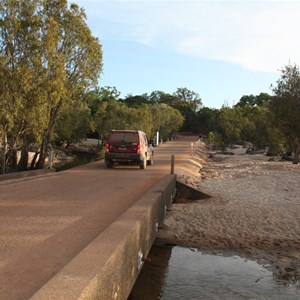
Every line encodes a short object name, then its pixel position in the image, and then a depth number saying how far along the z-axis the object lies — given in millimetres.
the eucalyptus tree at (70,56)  19516
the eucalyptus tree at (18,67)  17453
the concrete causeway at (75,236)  4250
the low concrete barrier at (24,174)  15127
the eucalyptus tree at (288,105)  27391
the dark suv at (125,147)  20750
